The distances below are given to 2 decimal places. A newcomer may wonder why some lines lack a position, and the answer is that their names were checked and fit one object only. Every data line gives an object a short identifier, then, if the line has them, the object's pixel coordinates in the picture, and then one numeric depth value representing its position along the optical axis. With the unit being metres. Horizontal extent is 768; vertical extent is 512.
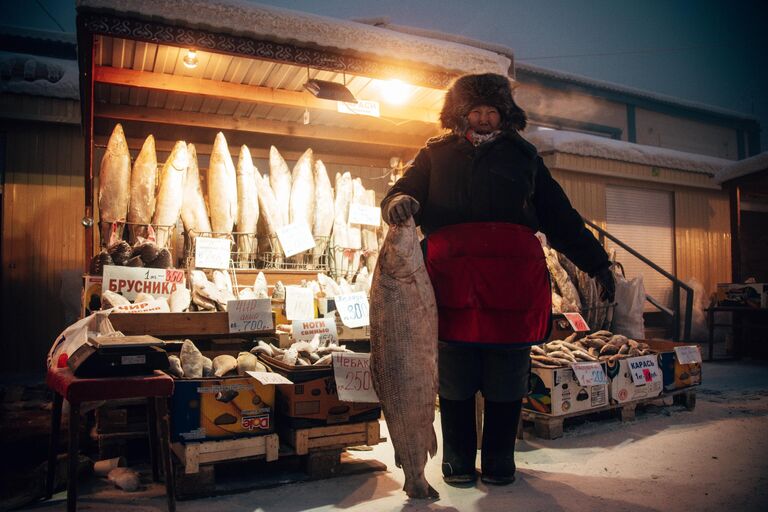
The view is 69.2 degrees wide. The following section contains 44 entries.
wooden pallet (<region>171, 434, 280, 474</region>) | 3.00
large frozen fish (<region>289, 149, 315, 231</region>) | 5.76
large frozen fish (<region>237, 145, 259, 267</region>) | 5.44
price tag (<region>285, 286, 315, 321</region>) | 4.79
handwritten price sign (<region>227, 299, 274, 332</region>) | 4.05
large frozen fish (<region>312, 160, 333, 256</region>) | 5.85
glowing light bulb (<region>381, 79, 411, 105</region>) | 5.79
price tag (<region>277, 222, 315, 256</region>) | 5.55
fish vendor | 2.84
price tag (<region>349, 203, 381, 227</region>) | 6.06
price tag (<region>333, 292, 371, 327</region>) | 4.90
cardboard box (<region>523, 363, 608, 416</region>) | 4.27
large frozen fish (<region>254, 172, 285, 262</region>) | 5.57
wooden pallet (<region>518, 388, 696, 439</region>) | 4.25
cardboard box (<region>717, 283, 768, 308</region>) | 8.50
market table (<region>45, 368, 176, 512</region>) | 2.51
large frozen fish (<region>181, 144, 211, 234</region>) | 5.30
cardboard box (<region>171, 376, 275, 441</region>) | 3.10
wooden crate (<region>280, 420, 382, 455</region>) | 3.28
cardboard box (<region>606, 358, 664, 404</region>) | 4.69
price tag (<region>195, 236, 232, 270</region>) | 5.02
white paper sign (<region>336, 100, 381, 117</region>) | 5.75
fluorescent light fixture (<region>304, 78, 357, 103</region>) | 5.37
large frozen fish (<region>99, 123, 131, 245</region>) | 4.96
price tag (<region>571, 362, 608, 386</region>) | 4.37
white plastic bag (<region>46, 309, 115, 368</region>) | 3.38
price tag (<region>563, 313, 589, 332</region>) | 5.41
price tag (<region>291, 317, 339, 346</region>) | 4.48
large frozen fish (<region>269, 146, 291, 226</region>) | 5.73
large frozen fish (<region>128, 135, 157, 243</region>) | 5.03
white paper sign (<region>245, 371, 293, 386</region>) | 3.17
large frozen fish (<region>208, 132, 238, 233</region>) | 5.36
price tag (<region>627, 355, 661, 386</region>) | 4.81
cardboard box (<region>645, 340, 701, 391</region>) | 5.14
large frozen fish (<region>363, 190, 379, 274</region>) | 6.02
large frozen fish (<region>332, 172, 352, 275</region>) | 5.91
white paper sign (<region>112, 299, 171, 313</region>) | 3.86
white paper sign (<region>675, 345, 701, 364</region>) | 5.23
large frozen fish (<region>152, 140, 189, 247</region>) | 5.08
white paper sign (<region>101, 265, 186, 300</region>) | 4.20
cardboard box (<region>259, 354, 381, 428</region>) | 3.34
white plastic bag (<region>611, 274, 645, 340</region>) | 7.08
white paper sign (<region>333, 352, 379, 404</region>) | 3.34
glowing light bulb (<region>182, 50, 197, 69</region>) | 4.93
